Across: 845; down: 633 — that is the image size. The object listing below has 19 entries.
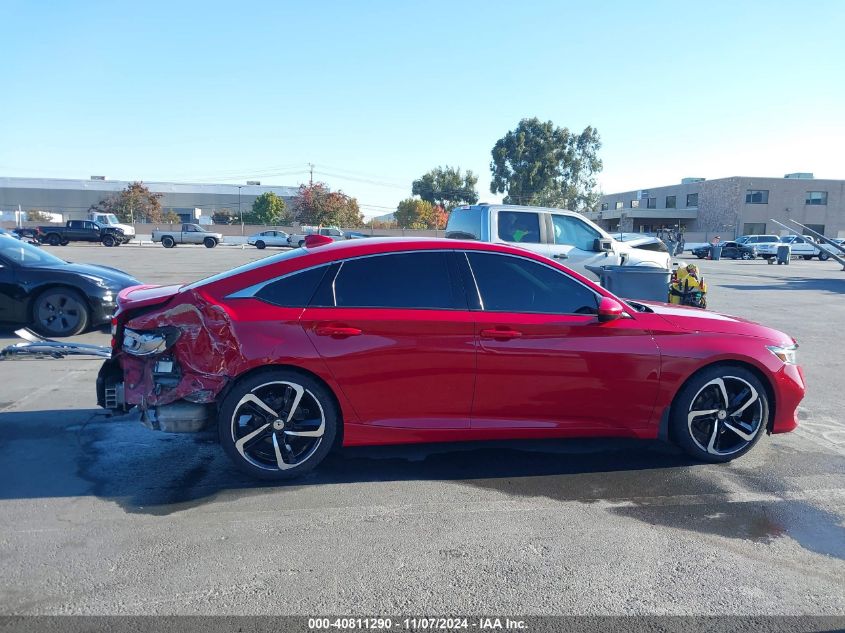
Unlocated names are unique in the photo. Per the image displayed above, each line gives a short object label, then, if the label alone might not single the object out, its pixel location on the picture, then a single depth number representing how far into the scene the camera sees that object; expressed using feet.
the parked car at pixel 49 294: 29.50
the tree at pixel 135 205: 211.41
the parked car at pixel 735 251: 142.95
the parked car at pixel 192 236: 152.15
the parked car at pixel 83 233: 133.53
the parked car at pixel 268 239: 159.63
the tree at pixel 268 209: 225.76
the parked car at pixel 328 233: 159.12
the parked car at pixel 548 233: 33.24
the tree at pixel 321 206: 213.05
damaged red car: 14.11
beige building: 197.77
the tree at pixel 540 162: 208.95
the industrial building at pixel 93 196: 247.29
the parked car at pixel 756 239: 148.15
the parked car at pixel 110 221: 139.95
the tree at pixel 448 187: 259.19
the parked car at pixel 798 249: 139.62
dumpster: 26.14
